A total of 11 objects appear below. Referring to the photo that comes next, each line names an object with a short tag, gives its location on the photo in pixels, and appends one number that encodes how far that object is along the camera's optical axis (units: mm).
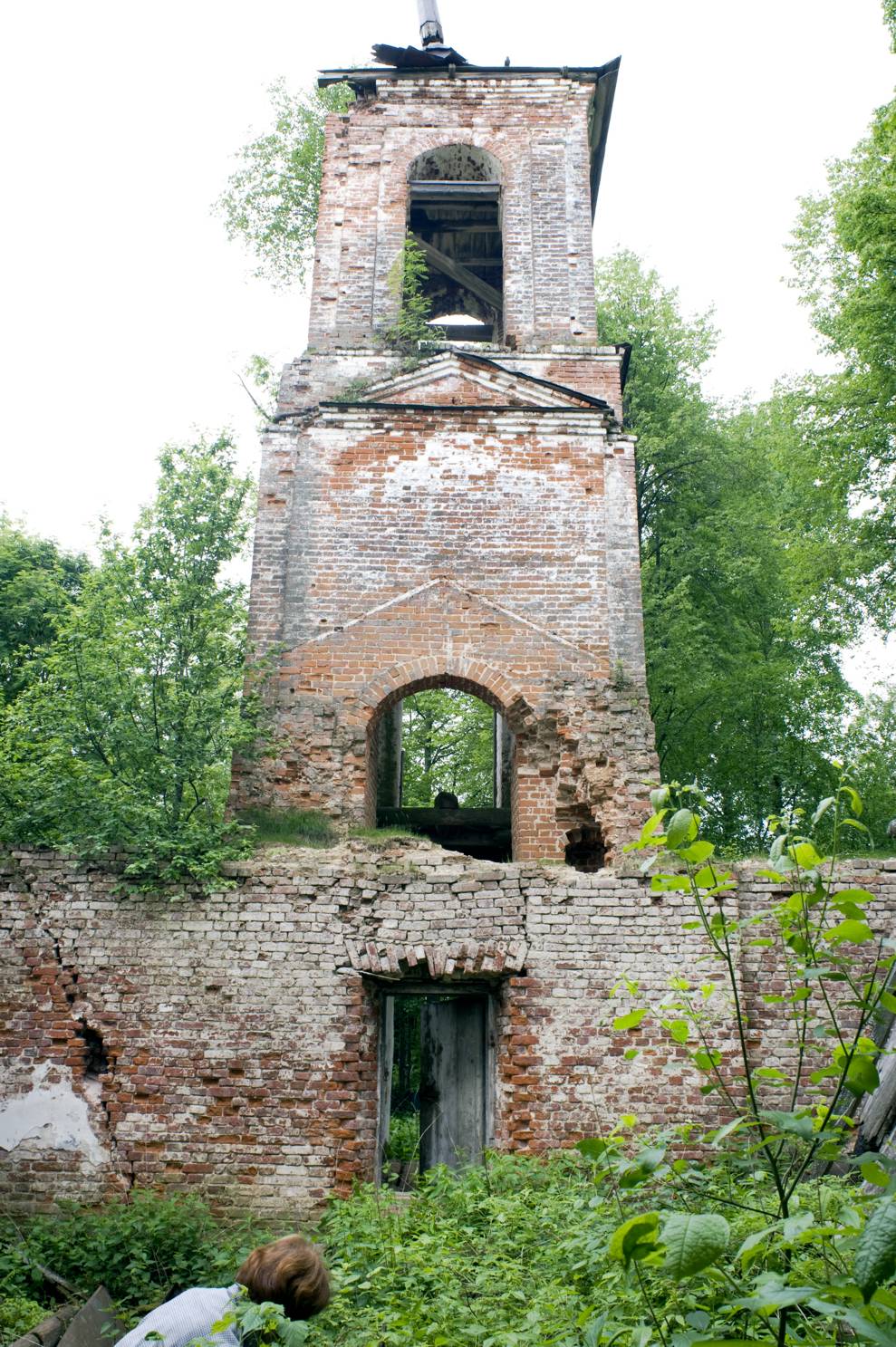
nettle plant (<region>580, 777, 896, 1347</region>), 1775
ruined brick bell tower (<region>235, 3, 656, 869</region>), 8492
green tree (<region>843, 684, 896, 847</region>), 14250
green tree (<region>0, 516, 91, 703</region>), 15047
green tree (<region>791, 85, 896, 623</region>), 9977
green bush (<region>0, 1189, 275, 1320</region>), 5727
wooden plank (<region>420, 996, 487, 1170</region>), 9797
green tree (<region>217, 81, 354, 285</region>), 17750
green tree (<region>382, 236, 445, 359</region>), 10281
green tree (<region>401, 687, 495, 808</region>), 18344
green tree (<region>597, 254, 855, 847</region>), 14445
